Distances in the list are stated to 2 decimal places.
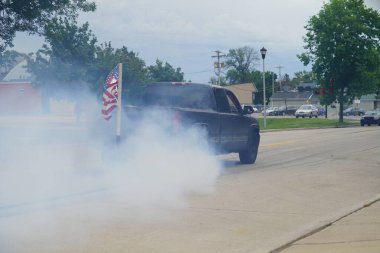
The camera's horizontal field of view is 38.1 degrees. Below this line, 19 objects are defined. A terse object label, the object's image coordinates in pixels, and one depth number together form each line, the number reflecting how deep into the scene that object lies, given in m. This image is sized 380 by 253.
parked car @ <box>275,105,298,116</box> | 80.31
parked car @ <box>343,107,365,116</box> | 82.56
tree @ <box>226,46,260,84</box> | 131.50
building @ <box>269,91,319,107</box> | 104.88
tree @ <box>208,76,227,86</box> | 129.88
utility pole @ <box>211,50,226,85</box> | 61.92
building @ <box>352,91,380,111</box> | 98.62
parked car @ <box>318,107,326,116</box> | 79.01
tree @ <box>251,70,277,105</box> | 122.25
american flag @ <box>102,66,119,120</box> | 10.67
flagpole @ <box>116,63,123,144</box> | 10.49
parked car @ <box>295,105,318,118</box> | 65.56
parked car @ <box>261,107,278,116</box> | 78.88
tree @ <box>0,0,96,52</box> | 16.33
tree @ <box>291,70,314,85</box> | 144.25
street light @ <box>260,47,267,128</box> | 38.16
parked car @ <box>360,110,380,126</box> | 43.31
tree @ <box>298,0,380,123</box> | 46.78
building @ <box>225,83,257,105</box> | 108.12
